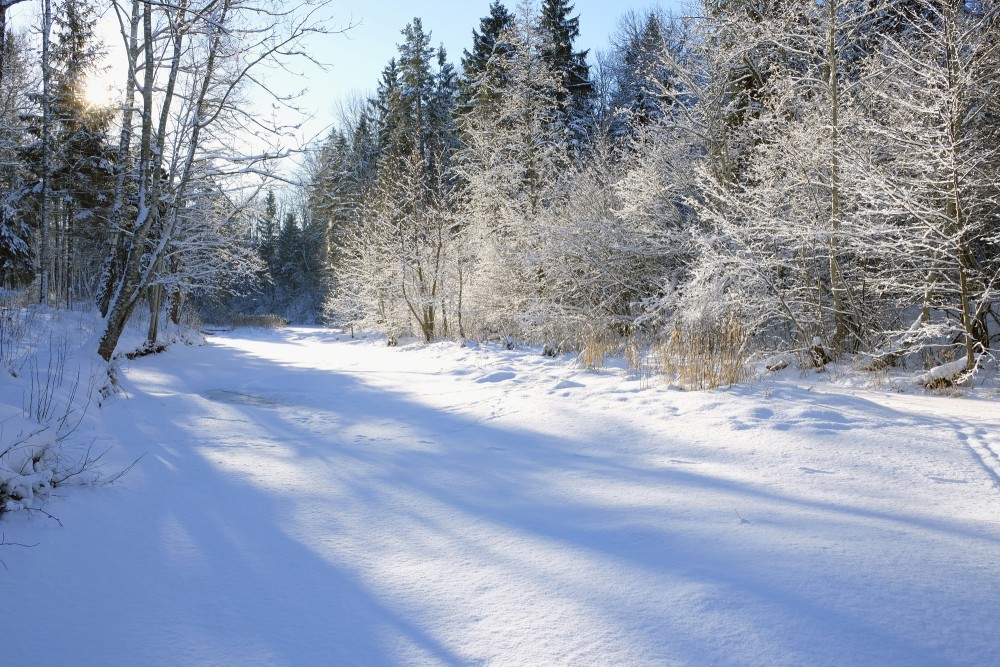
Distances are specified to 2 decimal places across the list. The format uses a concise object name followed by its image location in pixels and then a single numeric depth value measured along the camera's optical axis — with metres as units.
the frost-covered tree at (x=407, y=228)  19.34
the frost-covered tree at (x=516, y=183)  15.32
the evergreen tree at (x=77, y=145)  16.31
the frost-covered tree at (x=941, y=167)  7.04
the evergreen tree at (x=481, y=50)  25.00
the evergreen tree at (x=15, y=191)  14.22
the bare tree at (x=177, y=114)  8.11
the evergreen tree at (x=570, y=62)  21.98
